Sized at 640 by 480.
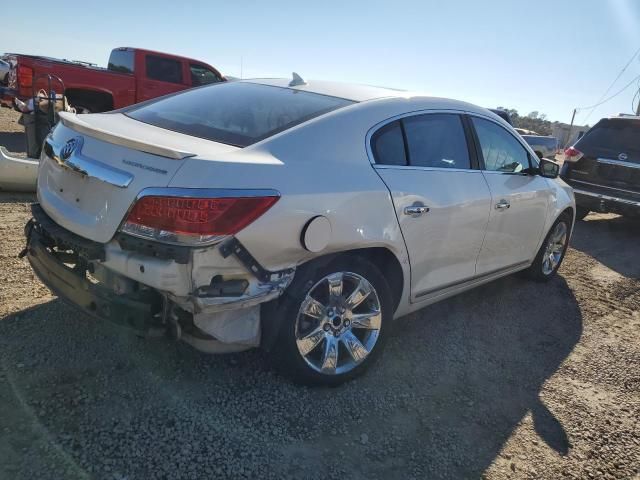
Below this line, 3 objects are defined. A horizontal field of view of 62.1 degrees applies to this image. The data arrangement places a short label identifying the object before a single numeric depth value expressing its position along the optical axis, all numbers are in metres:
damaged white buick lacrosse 2.39
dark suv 7.51
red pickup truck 10.30
